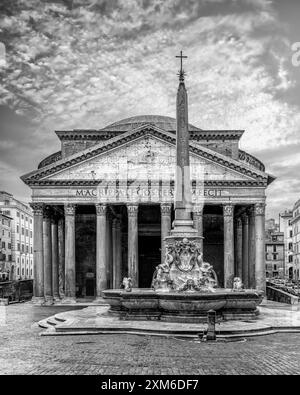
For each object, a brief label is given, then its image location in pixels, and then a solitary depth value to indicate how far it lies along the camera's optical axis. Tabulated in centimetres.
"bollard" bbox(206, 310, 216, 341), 1702
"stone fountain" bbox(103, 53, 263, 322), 2039
